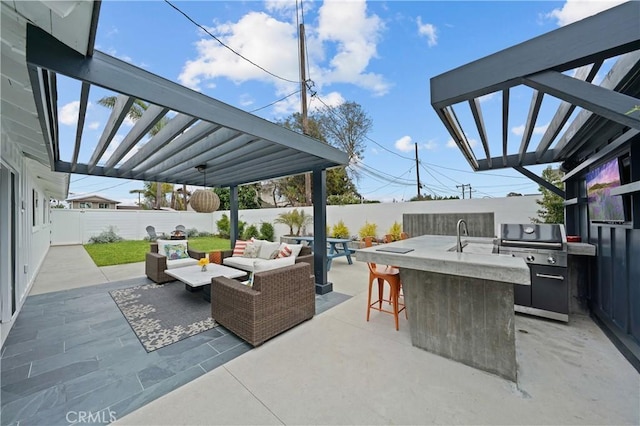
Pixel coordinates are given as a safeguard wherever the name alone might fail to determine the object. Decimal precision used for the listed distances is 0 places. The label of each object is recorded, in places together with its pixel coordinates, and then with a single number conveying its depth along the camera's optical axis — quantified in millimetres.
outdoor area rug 3074
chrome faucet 2659
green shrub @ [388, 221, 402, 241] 8588
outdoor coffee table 4149
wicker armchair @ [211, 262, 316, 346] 2815
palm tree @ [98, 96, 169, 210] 12289
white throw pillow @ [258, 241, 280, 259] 5809
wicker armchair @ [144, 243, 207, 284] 5332
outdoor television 2691
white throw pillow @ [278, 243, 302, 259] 5258
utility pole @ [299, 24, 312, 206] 9820
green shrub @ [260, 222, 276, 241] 12422
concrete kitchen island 2141
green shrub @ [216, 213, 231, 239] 14564
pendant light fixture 4902
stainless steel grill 3236
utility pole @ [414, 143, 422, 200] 13898
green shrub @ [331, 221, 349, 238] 9828
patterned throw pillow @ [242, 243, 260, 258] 6016
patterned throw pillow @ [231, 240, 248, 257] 6309
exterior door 3256
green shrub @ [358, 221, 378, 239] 9422
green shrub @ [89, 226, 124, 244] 12656
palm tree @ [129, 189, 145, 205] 27214
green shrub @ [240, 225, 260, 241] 12898
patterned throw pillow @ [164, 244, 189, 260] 5871
